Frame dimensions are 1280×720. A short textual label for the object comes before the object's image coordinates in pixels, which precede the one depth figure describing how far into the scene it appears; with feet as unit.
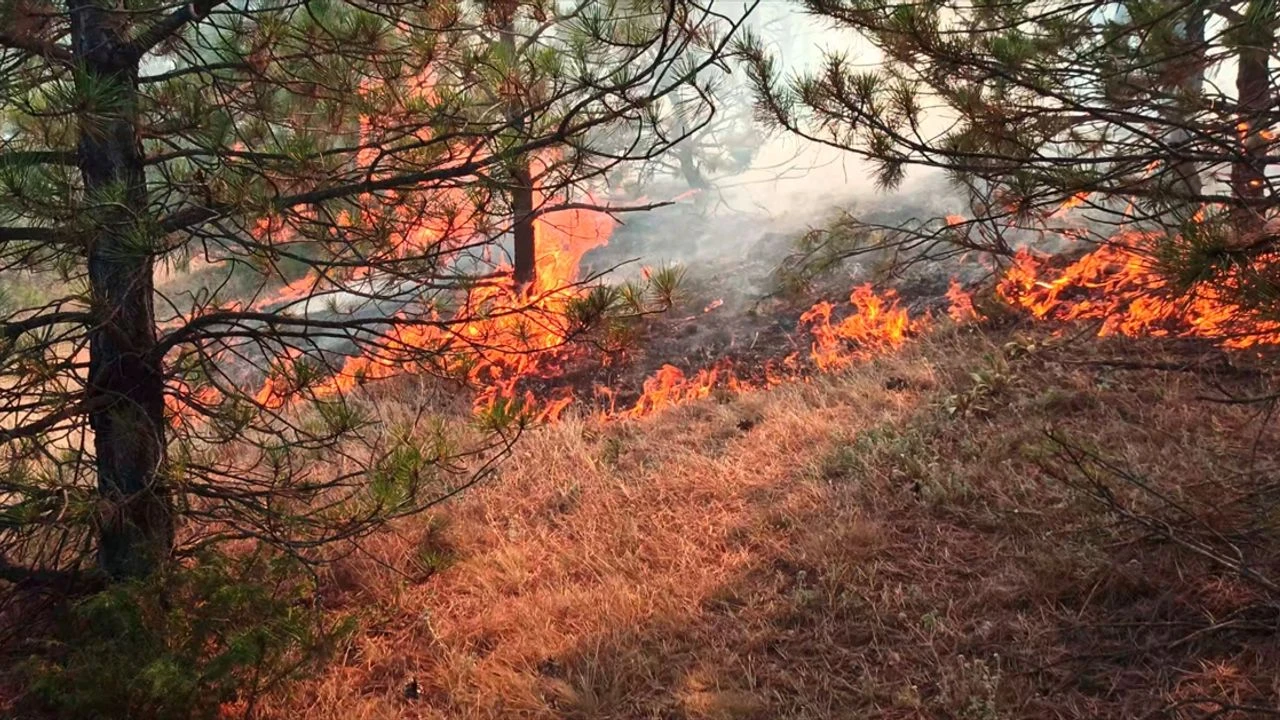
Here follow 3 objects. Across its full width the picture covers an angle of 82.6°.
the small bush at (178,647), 8.11
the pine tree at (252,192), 8.54
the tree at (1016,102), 8.70
